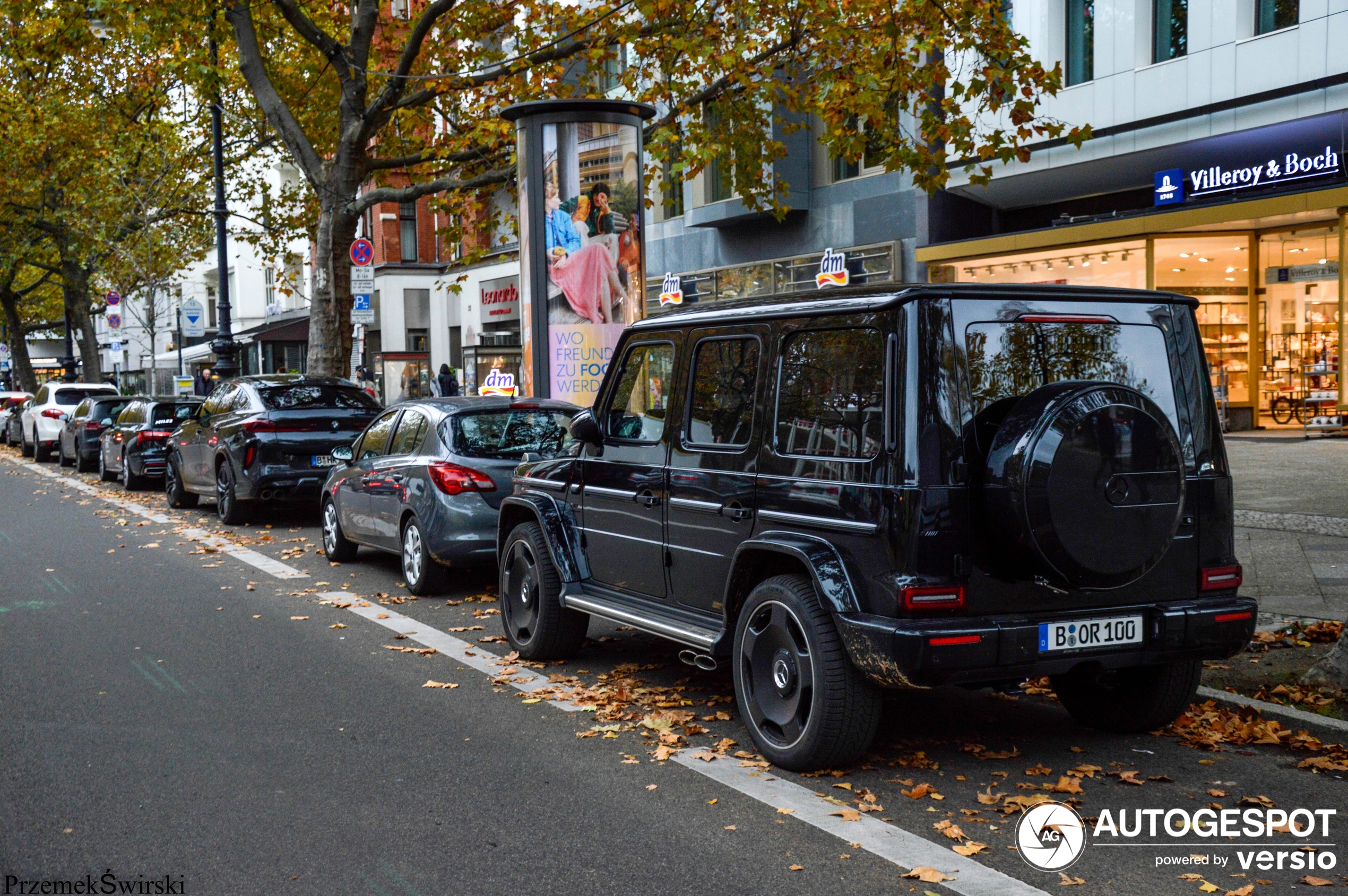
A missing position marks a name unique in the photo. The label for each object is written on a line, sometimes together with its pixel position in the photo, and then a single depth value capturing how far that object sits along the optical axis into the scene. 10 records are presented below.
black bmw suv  14.75
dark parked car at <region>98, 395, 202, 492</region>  20.22
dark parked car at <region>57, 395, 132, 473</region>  24.70
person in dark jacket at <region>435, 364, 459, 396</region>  34.97
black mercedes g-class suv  5.03
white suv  29.17
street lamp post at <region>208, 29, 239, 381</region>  25.12
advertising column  14.69
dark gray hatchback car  9.88
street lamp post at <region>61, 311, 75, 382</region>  47.22
